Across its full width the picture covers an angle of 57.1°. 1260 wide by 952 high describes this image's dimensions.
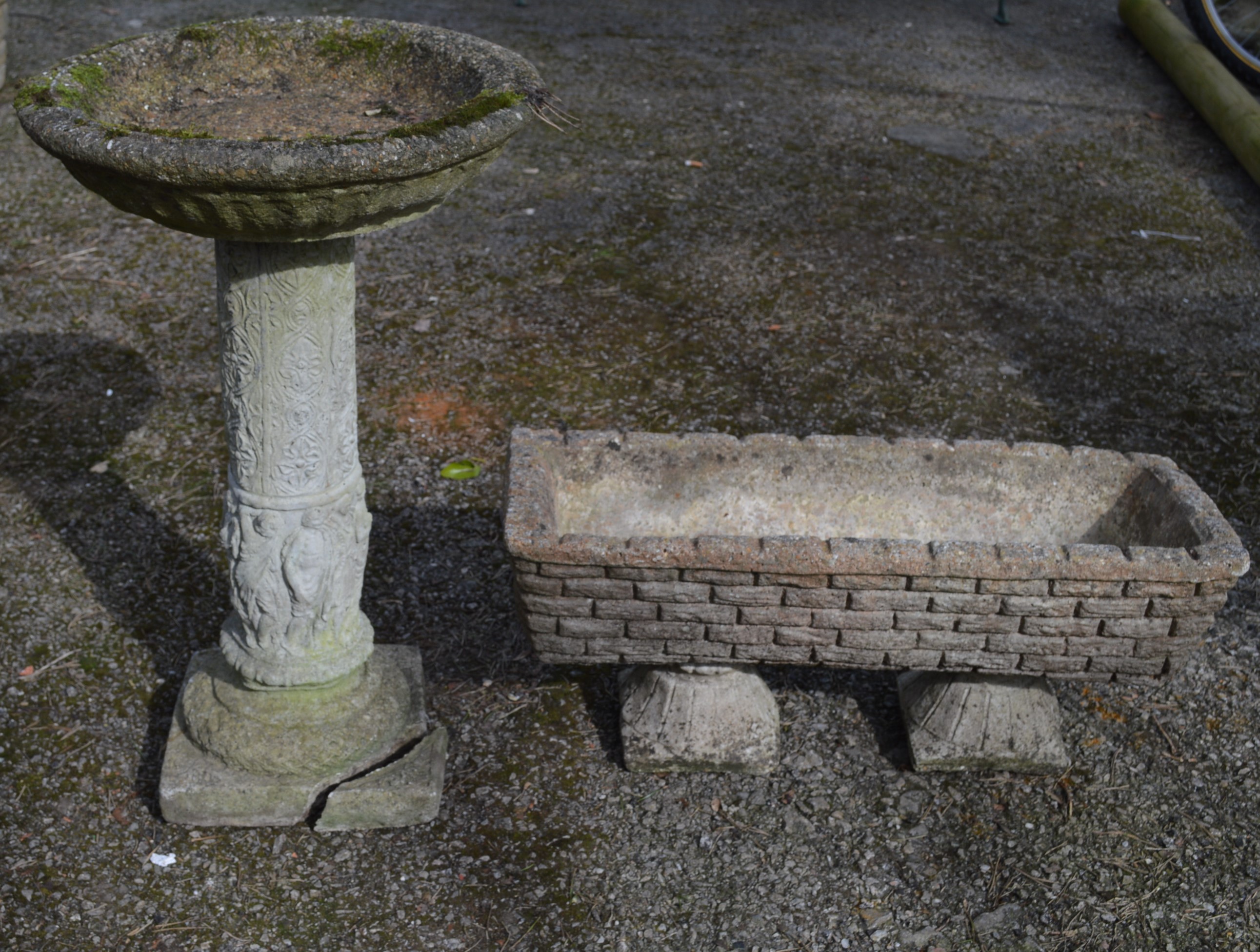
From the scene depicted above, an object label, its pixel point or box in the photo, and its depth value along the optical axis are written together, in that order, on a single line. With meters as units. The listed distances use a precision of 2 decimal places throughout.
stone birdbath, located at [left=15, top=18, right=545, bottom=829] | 2.25
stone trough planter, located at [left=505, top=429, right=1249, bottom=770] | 2.95
